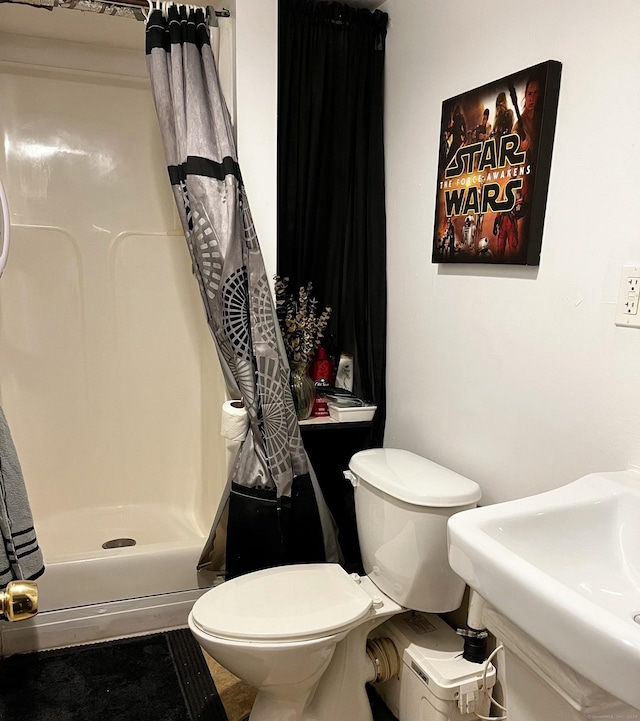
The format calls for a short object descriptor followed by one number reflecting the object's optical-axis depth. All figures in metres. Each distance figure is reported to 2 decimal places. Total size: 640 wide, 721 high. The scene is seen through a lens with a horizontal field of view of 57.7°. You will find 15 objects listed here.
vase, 2.05
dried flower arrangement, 2.05
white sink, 0.79
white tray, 2.08
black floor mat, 1.68
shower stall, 2.31
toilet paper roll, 1.89
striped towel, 1.24
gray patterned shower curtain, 1.77
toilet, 1.42
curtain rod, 1.68
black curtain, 2.00
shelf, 2.04
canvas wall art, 1.41
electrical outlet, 1.20
